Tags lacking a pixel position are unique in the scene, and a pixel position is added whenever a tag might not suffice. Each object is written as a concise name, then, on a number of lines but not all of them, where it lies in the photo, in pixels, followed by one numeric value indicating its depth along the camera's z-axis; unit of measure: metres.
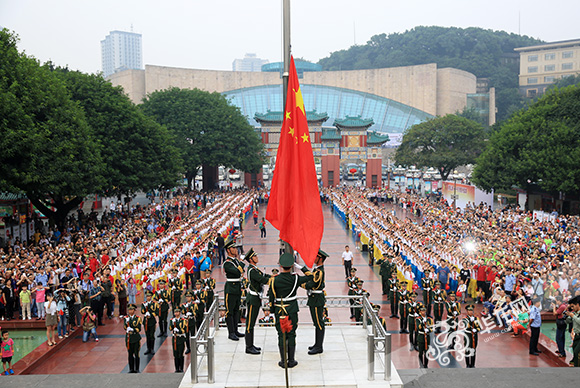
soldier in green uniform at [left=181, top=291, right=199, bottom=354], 10.30
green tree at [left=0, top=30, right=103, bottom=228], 17.48
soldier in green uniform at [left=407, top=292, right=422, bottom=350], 10.52
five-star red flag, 7.71
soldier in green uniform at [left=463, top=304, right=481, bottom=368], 9.77
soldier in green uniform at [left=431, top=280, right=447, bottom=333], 11.82
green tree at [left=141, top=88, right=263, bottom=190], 42.91
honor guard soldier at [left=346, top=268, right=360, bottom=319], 11.71
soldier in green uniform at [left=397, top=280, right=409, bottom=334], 11.68
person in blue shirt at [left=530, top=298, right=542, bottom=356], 10.13
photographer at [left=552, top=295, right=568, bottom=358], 9.88
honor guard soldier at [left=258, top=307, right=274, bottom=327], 9.97
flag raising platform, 6.61
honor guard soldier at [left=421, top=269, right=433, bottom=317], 12.72
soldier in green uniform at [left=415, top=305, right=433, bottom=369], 9.80
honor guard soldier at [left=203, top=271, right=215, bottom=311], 11.96
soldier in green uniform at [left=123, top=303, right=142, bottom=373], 9.61
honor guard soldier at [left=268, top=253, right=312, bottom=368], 7.07
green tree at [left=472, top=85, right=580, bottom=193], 27.42
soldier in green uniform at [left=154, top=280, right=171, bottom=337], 11.65
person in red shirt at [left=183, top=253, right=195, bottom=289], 15.36
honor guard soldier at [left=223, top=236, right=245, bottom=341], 8.15
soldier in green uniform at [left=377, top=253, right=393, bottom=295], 14.96
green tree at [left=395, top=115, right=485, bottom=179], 47.50
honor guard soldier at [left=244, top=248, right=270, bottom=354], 7.47
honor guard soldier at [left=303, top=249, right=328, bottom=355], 7.46
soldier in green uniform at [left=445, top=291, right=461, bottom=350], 10.22
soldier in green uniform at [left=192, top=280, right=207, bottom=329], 11.18
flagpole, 7.89
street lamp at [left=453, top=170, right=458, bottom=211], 31.66
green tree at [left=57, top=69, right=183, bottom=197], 25.80
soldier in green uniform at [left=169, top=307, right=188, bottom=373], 9.62
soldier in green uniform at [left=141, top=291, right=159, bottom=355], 10.70
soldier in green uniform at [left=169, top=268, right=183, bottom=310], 12.67
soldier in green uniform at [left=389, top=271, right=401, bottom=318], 12.84
